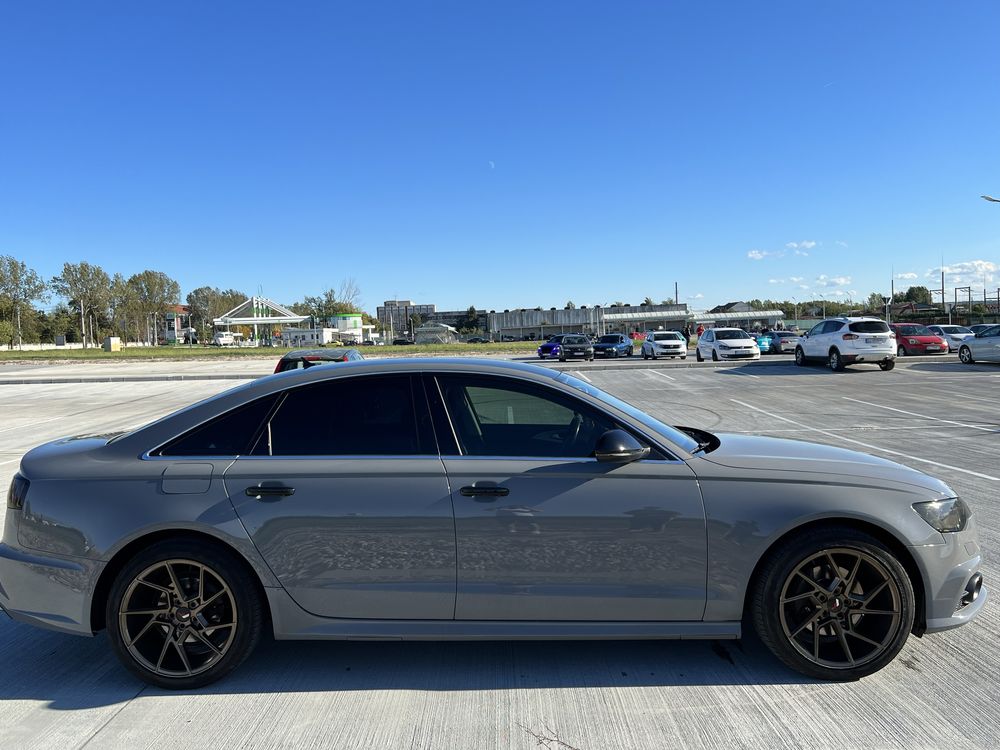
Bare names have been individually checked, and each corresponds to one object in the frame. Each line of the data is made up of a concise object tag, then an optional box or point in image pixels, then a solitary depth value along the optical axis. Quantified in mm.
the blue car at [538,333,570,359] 41344
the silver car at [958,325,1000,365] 23906
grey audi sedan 3104
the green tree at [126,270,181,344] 105250
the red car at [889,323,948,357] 32281
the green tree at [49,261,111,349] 84250
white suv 22000
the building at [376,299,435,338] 168925
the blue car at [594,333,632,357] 39562
